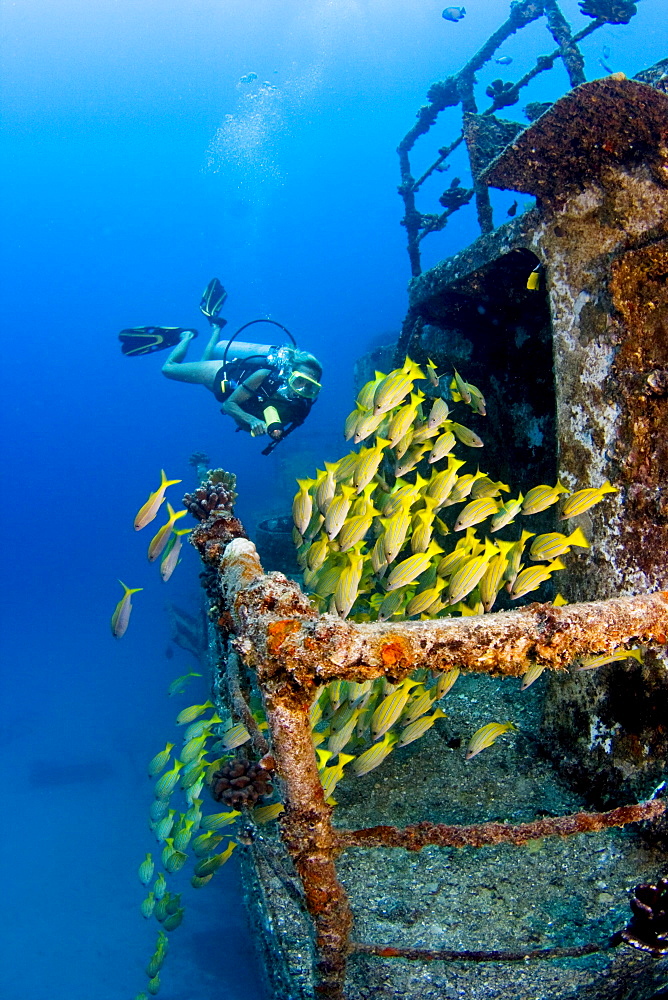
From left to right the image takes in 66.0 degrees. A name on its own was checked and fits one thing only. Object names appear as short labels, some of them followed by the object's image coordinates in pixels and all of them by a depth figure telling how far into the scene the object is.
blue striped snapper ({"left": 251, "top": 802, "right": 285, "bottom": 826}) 3.06
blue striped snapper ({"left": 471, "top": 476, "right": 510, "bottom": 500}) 3.95
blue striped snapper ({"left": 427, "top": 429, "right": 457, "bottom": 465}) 4.04
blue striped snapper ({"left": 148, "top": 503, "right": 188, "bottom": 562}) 3.74
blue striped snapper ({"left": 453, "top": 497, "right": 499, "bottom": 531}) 3.45
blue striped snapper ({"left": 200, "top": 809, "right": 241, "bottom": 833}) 3.85
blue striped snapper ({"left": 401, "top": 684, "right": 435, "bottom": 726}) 3.15
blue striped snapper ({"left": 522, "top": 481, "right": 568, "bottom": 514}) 3.13
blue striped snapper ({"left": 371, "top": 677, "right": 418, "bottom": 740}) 3.09
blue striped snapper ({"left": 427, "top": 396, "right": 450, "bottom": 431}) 4.02
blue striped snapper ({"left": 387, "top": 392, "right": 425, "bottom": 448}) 3.82
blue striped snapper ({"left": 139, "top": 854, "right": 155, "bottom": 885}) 5.68
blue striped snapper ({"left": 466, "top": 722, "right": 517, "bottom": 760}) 3.07
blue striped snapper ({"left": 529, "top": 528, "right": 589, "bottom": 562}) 2.93
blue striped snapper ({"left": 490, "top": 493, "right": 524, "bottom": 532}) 3.44
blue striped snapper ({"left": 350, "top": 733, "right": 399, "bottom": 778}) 3.08
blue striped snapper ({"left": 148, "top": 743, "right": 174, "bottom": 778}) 5.32
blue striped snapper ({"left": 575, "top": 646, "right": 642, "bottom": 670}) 2.48
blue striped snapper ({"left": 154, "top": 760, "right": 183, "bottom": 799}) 4.98
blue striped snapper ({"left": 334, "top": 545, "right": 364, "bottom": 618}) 2.88
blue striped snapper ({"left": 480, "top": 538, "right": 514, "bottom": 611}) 3.03
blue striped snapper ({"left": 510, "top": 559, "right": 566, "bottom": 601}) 2.95
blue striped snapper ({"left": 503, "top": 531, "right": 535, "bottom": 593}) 3.11
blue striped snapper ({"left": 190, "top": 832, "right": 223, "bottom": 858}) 4.39
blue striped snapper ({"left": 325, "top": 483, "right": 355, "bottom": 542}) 3.26
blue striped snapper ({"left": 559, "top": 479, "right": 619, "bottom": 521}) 2.80
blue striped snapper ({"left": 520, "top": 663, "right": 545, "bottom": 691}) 3.00
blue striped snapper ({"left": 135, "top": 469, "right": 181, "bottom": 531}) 3.60
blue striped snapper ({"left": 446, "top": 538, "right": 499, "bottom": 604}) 2.96
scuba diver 6.80
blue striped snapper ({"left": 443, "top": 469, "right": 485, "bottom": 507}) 3.73
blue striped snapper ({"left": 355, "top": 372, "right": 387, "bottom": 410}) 3.95
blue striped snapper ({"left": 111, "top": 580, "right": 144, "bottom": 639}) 4.39
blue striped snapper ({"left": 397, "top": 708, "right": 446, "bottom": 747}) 3.14
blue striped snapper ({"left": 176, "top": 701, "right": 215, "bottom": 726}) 4.74
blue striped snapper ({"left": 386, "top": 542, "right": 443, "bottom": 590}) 3.10
